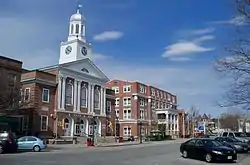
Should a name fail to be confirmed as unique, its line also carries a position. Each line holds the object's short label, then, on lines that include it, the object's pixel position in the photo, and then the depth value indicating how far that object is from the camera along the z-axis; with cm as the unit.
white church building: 5631
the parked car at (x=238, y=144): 3142
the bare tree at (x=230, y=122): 12950
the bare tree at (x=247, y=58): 1930
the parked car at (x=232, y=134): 4806
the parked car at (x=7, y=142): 2802
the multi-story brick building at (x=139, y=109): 8412
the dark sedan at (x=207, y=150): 2177
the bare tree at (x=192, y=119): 11383
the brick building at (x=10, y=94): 3947
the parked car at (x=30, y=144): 3234
